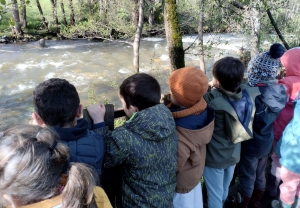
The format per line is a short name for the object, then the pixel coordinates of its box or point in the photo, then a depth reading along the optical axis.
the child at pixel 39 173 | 0.90
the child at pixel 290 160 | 1.92
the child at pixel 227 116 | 1.70
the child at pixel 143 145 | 1.33
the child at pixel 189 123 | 1.53
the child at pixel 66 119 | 1.22
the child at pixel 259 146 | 1.88
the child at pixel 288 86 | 2.06
